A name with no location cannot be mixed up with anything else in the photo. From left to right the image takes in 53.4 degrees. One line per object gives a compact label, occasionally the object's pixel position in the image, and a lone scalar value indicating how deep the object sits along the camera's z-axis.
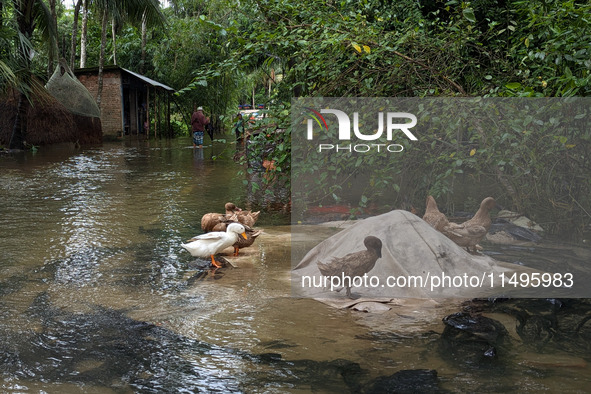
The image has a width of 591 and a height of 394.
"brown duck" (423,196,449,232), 5.68
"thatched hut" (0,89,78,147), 17.75
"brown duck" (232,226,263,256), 6.02
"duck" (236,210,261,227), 6.48
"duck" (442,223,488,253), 5.48
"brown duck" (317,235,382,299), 4.53
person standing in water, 19.30
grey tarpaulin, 4.68
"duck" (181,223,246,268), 5.56
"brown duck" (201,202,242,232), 6.27
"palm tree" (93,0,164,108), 20.88
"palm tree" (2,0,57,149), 16.47
